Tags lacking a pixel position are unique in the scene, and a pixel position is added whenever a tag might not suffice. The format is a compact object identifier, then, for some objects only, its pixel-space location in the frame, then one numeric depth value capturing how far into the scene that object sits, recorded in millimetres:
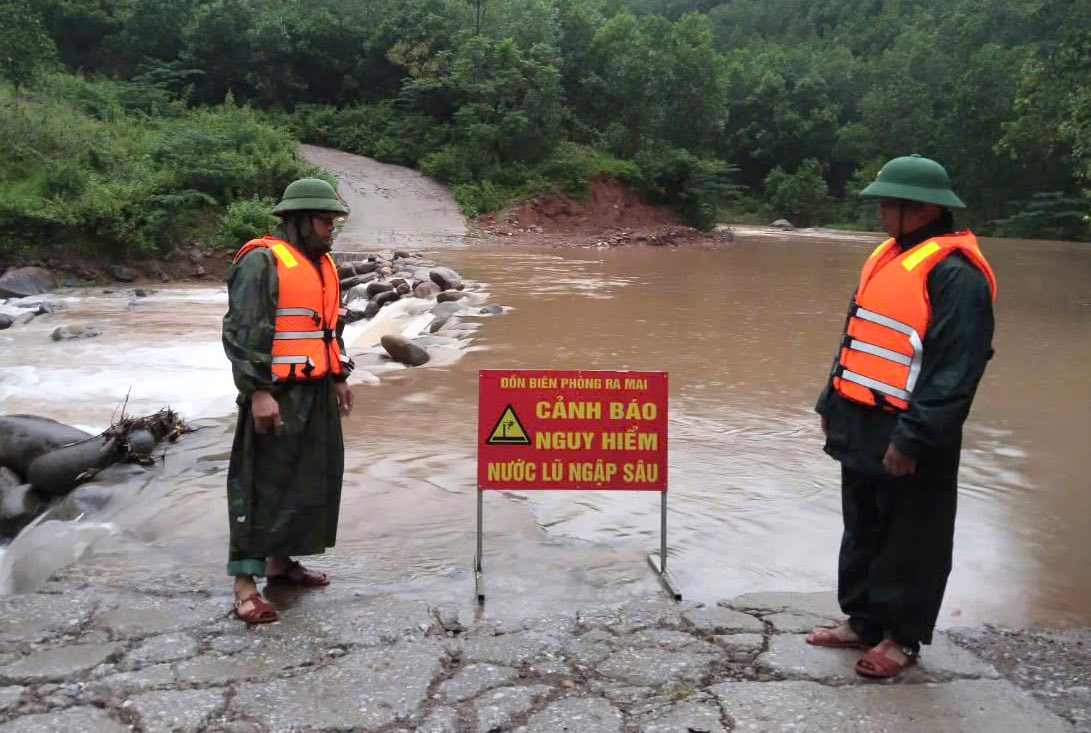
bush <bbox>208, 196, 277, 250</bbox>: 21188
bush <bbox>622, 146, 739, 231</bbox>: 36344
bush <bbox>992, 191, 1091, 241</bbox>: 43719
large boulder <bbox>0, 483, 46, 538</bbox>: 6359
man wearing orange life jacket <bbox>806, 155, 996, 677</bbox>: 3383
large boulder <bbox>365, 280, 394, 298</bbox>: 17100
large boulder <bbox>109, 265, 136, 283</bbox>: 20188
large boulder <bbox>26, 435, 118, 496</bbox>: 6637
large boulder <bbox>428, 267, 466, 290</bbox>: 17297
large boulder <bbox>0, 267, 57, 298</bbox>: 18125
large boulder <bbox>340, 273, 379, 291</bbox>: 18906
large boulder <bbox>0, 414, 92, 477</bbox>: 7187
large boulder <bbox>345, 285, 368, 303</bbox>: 17578
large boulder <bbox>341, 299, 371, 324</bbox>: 16420
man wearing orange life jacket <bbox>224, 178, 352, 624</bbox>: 4074
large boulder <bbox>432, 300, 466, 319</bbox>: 14634
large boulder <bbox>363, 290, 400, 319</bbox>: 16391
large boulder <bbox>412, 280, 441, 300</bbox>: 16578
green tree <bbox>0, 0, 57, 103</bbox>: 24312
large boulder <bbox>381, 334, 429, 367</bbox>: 11086
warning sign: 4660
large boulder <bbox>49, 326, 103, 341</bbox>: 13743
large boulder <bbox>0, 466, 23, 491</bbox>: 6875
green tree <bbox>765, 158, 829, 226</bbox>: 53031
